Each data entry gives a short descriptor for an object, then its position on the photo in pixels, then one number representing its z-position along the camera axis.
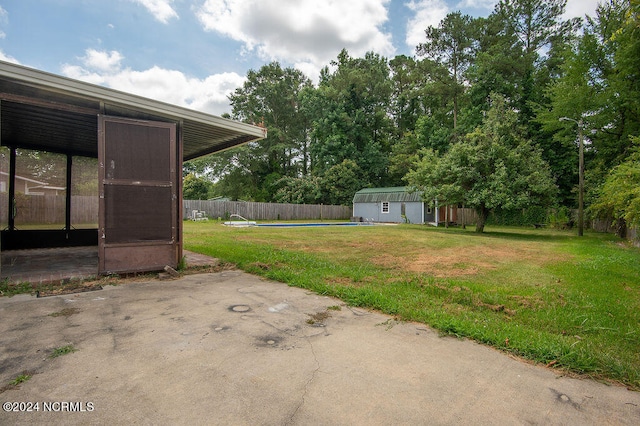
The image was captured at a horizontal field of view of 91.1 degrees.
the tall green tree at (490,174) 13.41
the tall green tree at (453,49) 27.33
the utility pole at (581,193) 14.68
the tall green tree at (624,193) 6.92
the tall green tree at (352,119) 29.75
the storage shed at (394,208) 23.36
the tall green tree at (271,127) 31.93
